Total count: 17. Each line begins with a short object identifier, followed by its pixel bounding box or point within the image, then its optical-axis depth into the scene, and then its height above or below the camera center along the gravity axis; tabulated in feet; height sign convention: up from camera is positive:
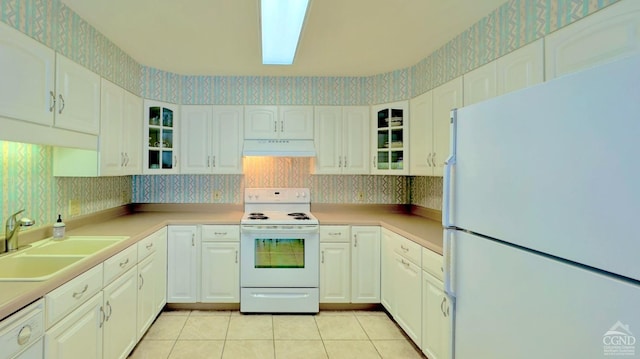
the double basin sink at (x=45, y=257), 5.33 -1.53
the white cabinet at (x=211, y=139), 10.73 +1.40
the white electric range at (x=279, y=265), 9.43 -2.70
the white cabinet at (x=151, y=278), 7.54 -2.74
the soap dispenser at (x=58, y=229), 6.68 -1.15
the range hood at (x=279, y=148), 10.48 +1.09
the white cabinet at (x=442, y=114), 7.55 +1.80
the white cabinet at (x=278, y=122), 10.88 +2.05
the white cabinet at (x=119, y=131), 7.75 +1.32
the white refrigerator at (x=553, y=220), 2.40 -0.37
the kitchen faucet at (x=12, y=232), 5.62 -1.04
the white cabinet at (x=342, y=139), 10.95 +1.48
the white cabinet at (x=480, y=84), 6.33 +2.15
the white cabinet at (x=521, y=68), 5.25 +2.11
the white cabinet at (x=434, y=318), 6.23 -2.99
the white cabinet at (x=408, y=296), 7.32 -2.98
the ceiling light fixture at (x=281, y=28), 6.17 +3.65
